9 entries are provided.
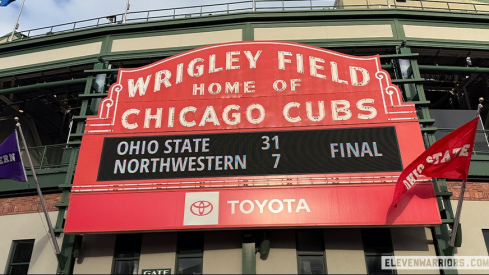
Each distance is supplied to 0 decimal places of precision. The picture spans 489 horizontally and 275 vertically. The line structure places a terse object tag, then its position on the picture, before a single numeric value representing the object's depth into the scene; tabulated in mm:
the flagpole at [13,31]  17406
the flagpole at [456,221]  10088
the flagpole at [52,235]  11264
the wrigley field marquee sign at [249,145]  10875
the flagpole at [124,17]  16227
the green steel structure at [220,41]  13734
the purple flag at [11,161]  11750
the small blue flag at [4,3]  18484
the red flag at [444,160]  10258
